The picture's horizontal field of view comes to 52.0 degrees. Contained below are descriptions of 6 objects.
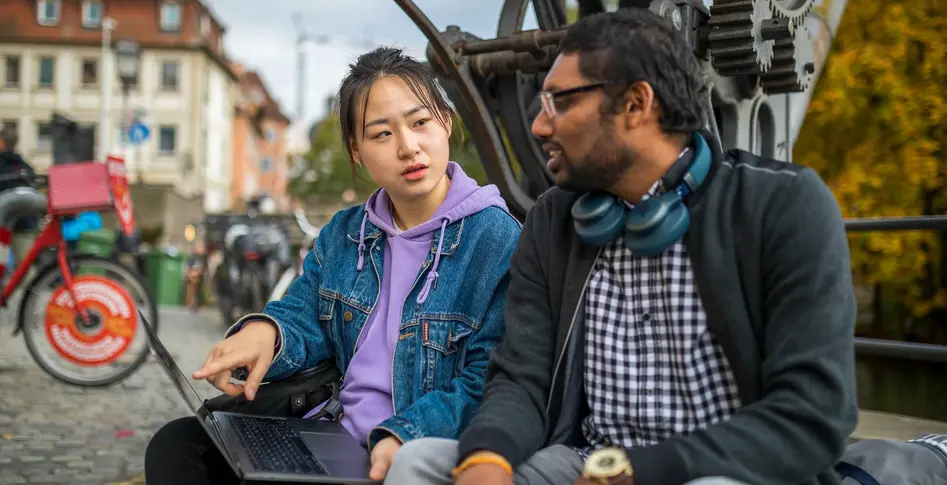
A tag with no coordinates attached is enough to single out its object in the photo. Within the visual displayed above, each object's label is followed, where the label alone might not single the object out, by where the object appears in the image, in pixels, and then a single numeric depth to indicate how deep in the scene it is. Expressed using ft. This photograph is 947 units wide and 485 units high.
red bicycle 19.86
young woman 6.88
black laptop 5.69
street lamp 55.88
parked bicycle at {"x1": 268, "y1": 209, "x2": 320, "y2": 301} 37.08
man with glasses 5.15
